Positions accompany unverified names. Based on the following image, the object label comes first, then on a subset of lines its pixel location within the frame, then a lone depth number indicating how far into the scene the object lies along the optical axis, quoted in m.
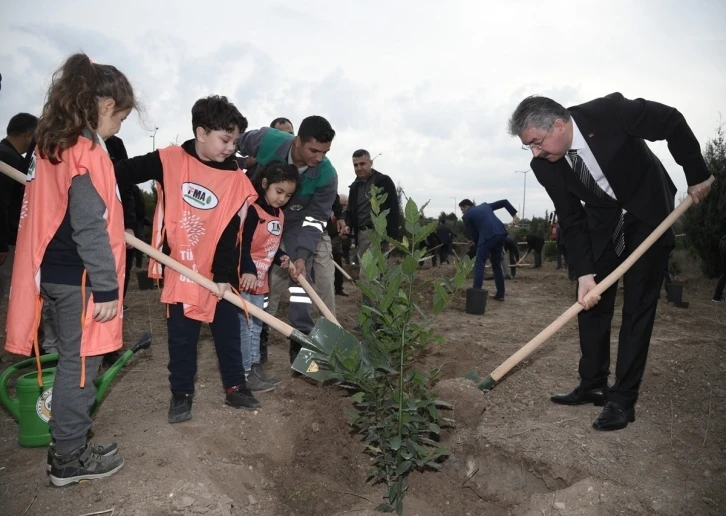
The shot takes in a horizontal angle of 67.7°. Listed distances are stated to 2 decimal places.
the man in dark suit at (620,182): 3.10
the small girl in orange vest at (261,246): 3.58
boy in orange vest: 3.00
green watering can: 2.83
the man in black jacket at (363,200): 7.01
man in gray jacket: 4.24
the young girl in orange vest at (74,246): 2.29
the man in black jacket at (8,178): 4.14
